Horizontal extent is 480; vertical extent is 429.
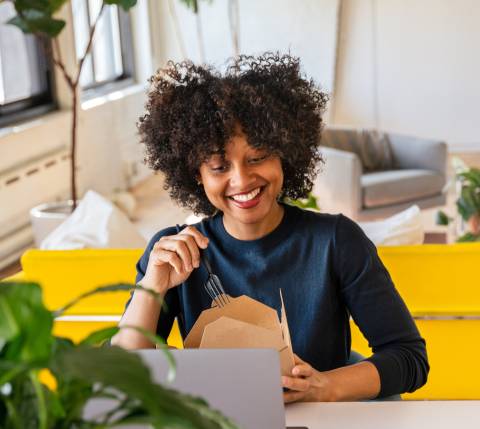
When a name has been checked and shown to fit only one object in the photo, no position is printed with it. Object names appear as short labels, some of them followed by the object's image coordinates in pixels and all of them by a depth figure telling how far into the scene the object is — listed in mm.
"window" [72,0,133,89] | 7465
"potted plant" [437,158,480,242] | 3473
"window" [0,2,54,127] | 6176
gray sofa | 5871
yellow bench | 2453
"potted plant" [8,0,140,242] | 4203
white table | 1407
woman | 1828
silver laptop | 1210
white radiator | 5766
